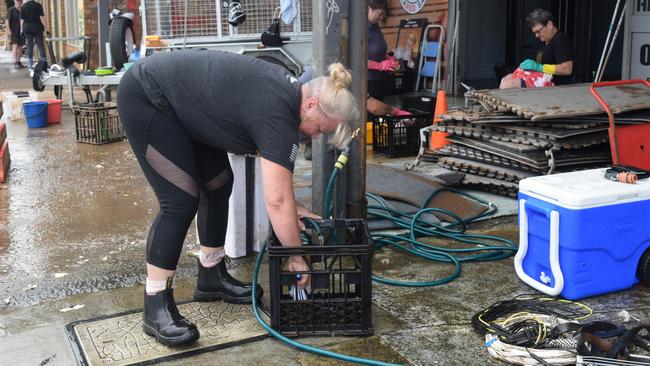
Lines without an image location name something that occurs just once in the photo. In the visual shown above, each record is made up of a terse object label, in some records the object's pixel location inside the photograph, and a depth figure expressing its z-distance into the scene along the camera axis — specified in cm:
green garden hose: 414
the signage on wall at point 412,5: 1228
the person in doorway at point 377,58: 834
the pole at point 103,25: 1356
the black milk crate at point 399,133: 769
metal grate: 1054
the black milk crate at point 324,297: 334
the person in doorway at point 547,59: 717
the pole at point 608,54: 842
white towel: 1011
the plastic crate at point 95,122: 917
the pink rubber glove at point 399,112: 794
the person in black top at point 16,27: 2097
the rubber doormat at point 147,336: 331
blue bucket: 1048
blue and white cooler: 374
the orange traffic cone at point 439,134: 739
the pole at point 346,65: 464
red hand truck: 564
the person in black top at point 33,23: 1788
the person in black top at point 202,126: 318
